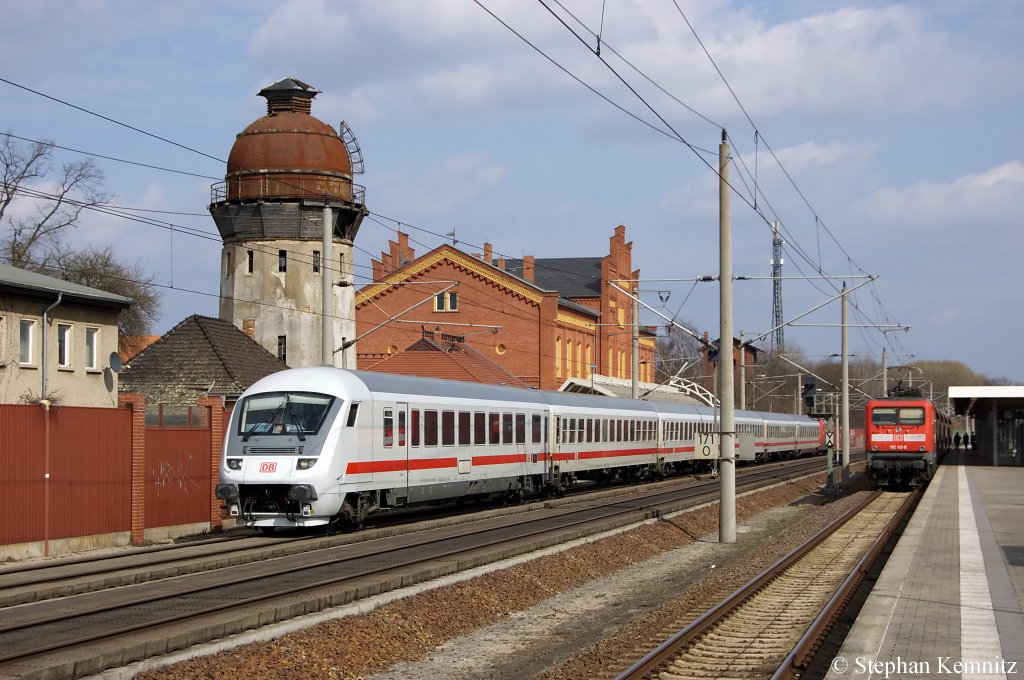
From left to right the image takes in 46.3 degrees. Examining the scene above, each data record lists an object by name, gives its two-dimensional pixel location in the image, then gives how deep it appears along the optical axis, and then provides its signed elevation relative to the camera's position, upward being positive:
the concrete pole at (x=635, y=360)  45.82 +1.71
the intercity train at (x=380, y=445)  20.72 -0.80
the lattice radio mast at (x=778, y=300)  137.75 +12.90
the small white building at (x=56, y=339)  27.02 +1.60
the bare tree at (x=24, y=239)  53.28 +7.54
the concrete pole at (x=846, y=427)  40.17 -0.77
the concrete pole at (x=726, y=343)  22.36 +1.15
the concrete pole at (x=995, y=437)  60.26 -1.69
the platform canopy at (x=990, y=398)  53.78 +0.27
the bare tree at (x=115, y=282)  60.88 +6.58
